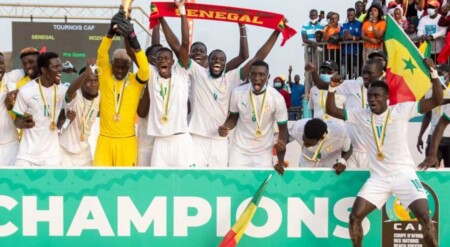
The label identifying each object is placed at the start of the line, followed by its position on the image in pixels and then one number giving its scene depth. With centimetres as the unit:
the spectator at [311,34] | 1855
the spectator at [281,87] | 1909
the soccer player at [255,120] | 1013
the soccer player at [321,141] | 1014
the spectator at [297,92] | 1969
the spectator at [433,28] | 1633
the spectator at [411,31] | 1688
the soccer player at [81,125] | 1005
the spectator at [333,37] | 1766
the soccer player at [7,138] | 1013
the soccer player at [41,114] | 983
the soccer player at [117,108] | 1001
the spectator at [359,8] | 1778
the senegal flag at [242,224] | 938
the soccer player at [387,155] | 908
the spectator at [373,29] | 1611
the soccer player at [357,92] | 1019
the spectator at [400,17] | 1694
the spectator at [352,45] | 1717
